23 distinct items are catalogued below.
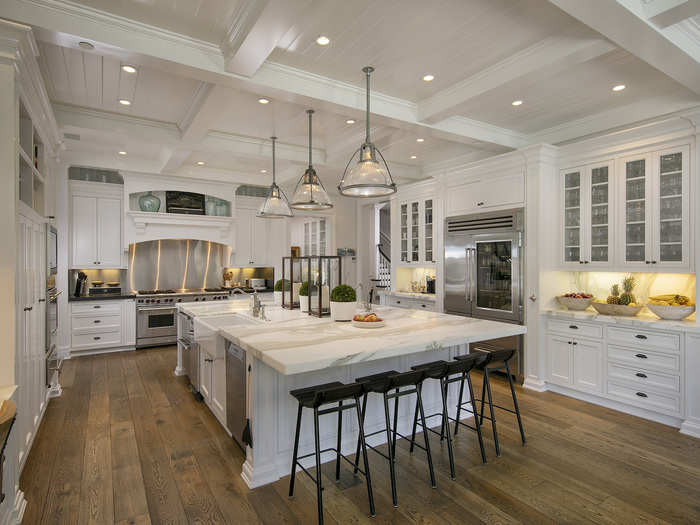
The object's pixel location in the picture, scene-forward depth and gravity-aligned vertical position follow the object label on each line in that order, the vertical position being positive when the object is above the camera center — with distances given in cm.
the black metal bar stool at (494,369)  300 -79
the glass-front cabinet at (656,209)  350 +48
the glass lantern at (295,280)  405 -21
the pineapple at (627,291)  384 -30
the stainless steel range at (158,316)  623 -88
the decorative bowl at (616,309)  377 -46
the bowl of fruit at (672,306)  346 -39
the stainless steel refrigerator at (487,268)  454 -9
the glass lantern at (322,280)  357 -18
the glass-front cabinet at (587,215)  403 +48
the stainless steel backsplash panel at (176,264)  684 -8
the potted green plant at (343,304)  338 -37
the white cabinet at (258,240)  744 +38
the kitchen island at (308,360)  234 -57
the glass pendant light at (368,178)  292 +60
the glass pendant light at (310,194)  390 +65
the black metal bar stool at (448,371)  263 -77
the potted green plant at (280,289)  455 -33
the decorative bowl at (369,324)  304 -48
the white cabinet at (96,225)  605 +53
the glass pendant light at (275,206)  446 +60
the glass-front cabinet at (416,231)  583 +44
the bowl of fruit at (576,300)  417 -41
